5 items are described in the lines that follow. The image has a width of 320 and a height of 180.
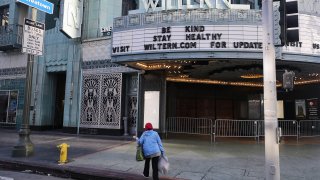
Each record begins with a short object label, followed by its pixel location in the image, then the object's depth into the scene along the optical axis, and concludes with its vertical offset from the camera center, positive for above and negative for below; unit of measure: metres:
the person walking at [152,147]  6.42 -1.01
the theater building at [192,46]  9.67 +2.55
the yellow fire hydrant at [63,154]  8.29 -1.59
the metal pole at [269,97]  5.78 +0.31
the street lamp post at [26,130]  9.18 -0.91
